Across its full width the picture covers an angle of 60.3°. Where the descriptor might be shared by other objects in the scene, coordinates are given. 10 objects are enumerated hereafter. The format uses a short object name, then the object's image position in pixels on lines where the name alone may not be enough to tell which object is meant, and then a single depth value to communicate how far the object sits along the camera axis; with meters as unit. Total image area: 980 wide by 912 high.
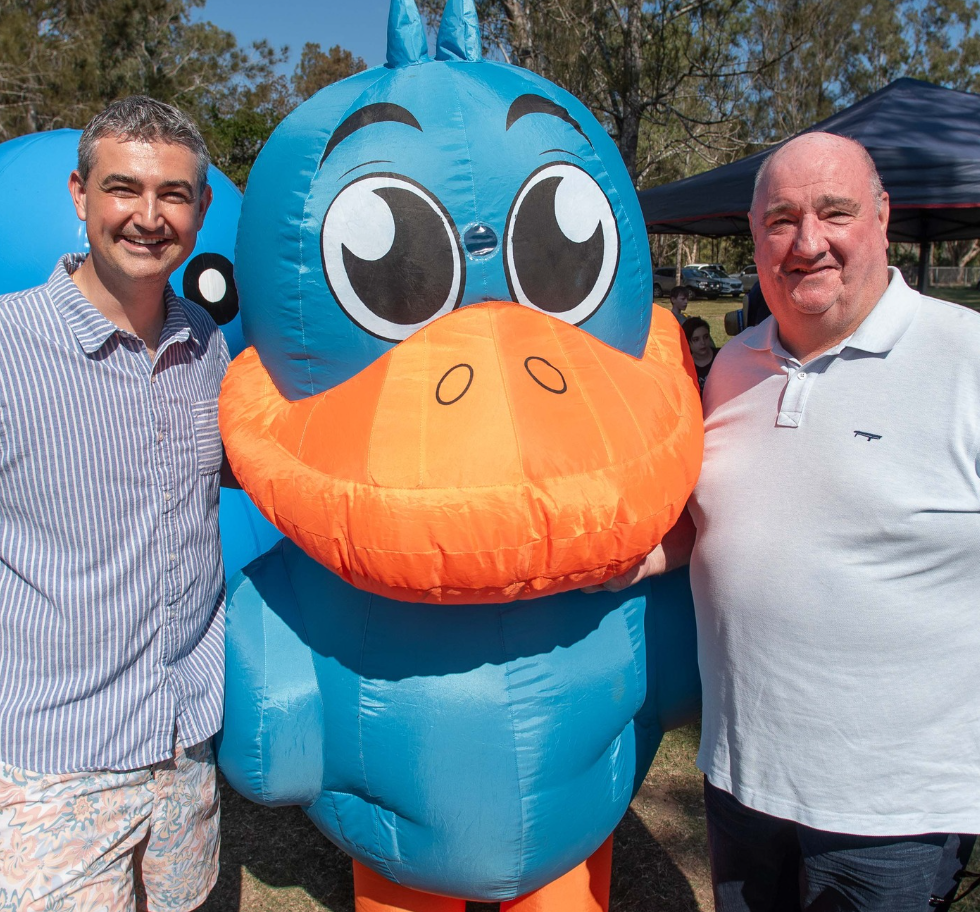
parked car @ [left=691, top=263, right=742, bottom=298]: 26.89
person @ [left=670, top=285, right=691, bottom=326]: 10.95
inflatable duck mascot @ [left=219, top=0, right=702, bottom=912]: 1.47
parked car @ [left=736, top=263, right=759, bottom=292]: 27.84
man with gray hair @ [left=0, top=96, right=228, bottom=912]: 1.53
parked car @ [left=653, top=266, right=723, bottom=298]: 25.60
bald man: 1.47
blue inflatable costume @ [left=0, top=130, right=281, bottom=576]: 2.73
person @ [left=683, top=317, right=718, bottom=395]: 6.75
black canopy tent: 5.30
